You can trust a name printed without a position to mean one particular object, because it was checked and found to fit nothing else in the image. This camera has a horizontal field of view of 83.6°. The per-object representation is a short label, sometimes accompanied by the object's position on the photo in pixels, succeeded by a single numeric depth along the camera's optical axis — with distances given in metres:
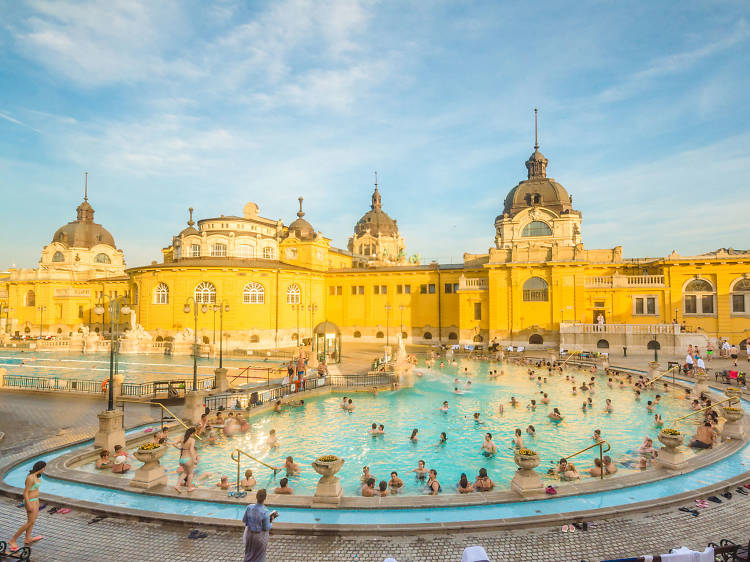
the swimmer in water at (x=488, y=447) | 14.60
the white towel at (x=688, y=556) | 5.90
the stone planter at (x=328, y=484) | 9.45
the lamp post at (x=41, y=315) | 61.03
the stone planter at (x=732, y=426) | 13.84
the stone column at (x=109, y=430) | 12.67
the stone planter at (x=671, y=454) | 11.26
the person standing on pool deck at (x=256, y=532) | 6.64
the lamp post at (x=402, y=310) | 49.84
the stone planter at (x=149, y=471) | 10.34
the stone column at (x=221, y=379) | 22.23
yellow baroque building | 37.31
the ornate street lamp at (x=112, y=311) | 13.30
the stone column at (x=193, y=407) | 16.47
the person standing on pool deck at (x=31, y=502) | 7.61
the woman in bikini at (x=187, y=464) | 10.29
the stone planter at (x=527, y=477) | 9.83
